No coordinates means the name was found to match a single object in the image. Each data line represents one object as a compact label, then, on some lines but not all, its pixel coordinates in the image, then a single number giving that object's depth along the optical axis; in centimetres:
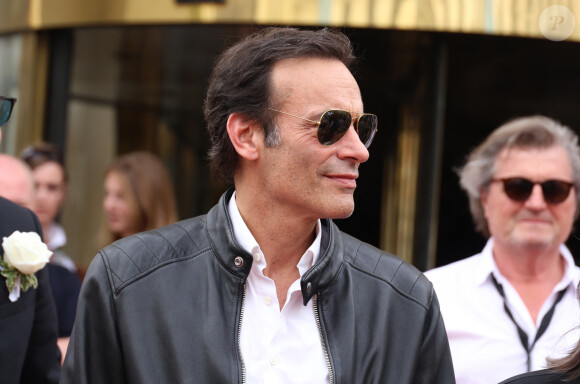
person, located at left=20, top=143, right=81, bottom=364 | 577
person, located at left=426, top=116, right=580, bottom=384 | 363
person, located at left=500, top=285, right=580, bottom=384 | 276
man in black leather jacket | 255
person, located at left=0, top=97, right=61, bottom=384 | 297
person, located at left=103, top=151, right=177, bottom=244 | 530
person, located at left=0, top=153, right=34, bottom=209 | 465
